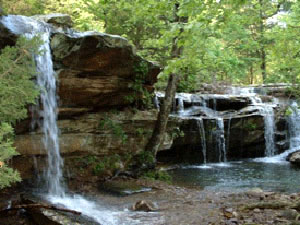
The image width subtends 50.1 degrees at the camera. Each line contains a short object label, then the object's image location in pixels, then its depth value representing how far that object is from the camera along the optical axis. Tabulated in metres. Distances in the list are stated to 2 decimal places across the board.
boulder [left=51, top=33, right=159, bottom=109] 8.34
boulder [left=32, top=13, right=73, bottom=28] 8.66
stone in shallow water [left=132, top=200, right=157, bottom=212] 6.79
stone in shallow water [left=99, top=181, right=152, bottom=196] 8.35
